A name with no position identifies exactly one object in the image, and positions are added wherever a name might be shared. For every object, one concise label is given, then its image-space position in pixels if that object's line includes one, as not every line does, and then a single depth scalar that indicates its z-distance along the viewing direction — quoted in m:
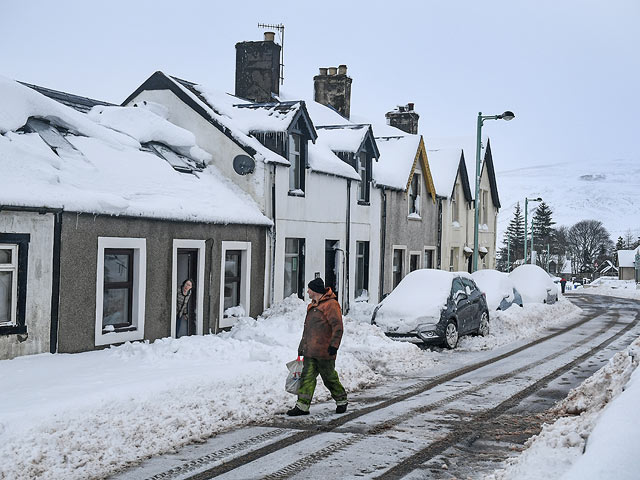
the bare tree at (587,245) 137.38
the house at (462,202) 34.00
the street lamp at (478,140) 25.03
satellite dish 19.11
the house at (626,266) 112.00
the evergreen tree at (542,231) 123.00
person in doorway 15.64
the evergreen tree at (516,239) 124.74
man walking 10.19
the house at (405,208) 27.20
